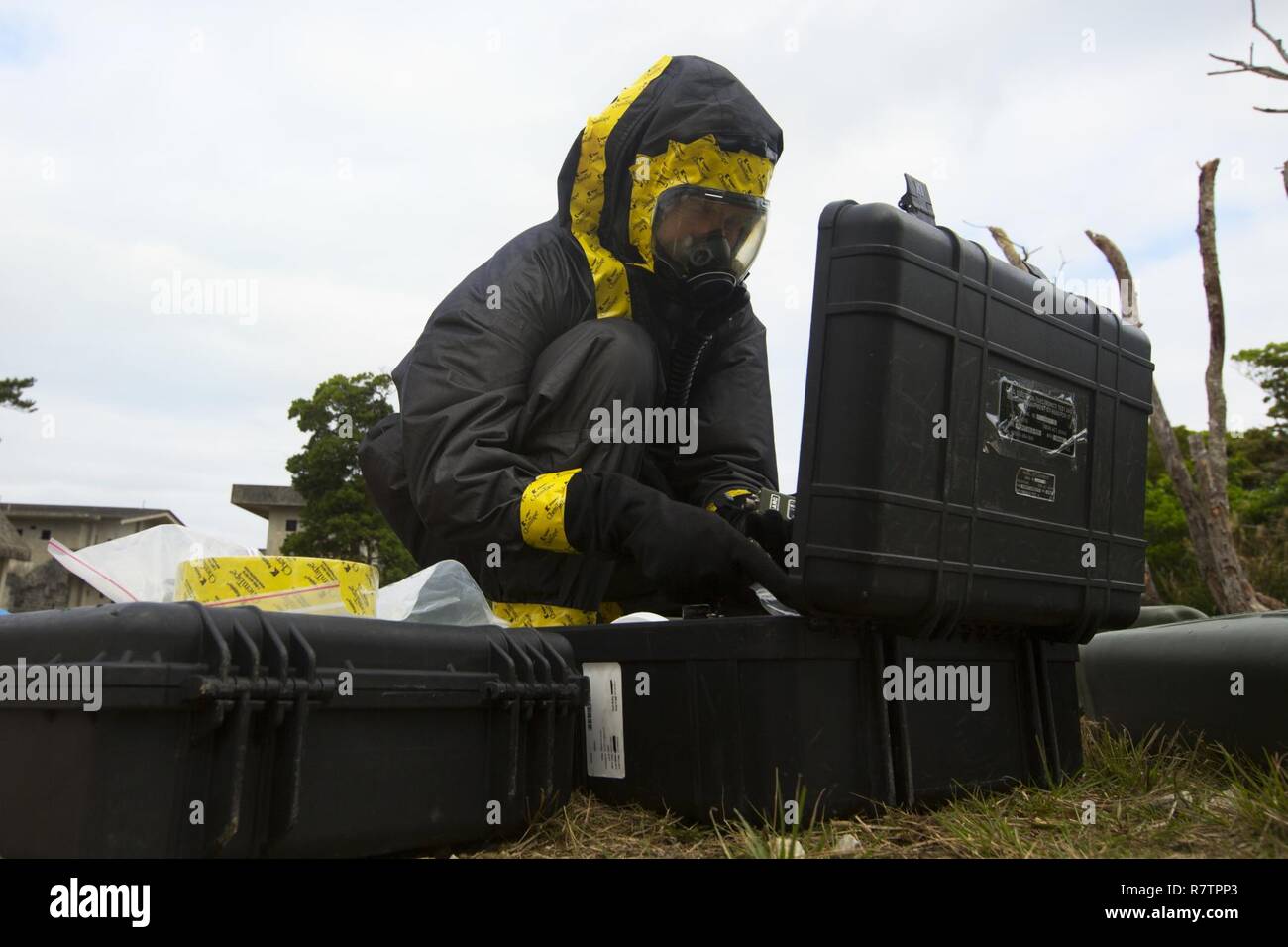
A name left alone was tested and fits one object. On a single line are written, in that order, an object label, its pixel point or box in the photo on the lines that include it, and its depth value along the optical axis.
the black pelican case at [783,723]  1.91
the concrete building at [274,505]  33.12
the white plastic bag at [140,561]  2.08
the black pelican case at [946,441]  1.89
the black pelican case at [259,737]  1.41
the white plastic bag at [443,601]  2.27
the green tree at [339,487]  21.33
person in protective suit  2.37
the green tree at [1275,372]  26.15
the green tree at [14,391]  25.02
